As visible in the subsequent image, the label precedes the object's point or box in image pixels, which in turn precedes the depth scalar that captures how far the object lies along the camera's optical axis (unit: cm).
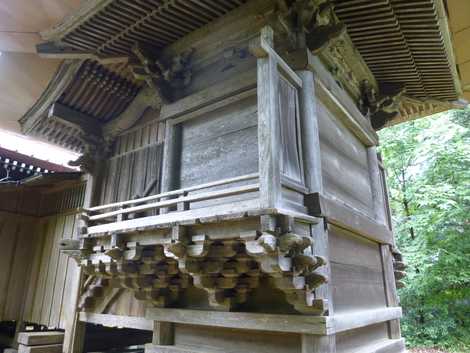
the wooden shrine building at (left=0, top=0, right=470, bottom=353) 290
